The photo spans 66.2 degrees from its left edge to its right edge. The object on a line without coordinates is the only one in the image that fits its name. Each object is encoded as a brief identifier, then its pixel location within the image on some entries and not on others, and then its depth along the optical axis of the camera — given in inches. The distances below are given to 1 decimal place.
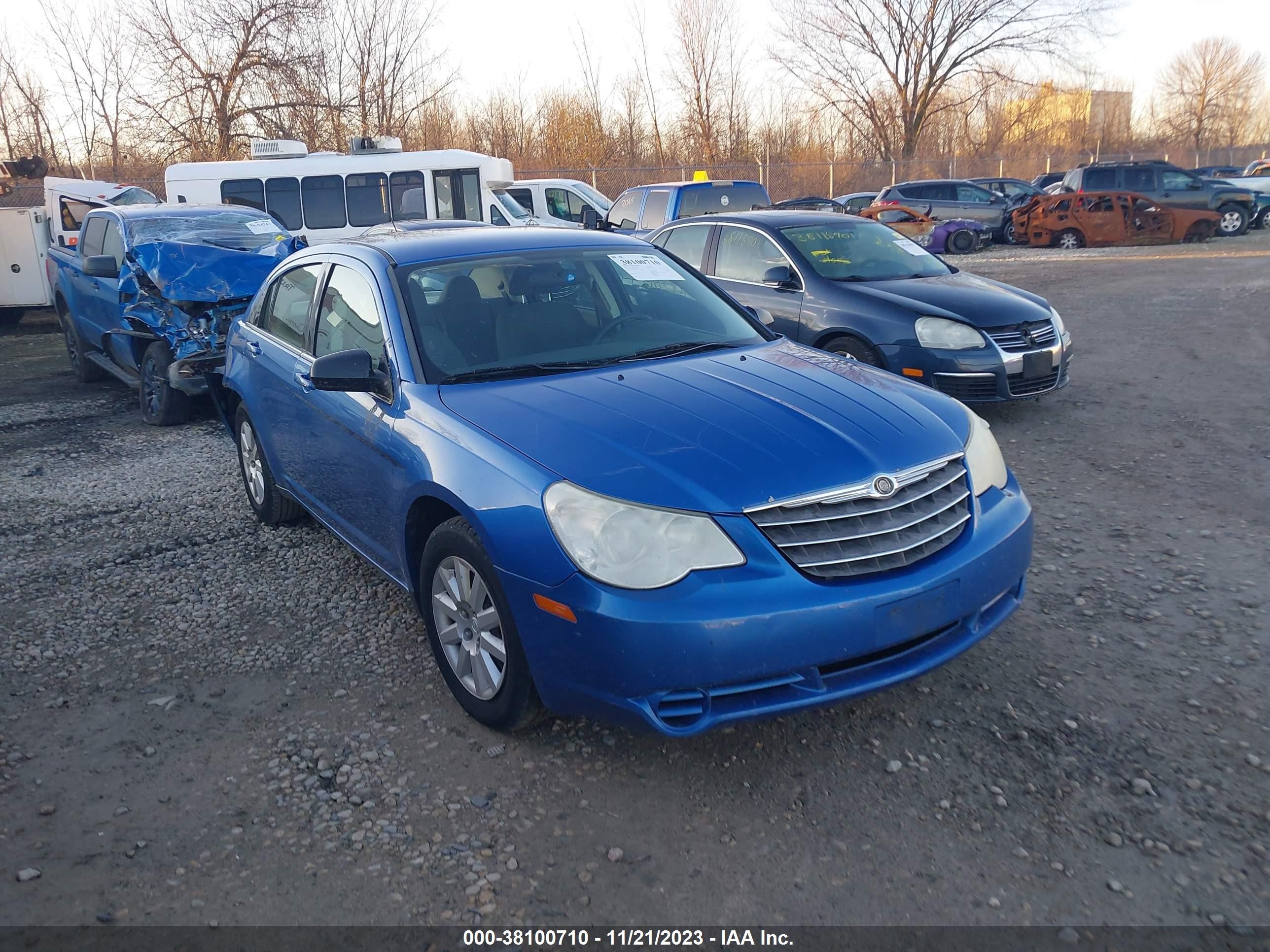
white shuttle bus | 656.4
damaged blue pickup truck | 317.4
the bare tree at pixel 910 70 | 1593.3
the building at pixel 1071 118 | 1872.5
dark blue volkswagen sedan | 274.8
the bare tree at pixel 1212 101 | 2502.5
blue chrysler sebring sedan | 108.9
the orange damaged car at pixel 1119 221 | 870.4
